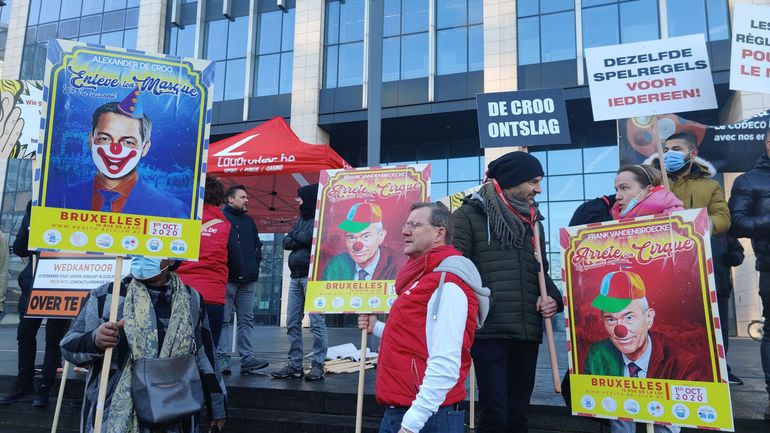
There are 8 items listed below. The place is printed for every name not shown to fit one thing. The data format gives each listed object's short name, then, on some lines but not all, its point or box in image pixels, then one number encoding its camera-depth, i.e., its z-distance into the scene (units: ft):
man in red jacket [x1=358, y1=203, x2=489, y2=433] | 7.13
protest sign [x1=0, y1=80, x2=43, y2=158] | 24.30
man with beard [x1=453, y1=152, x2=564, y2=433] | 9.88
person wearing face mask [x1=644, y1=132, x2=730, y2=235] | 15.34
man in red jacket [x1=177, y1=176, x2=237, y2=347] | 16.79
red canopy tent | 26.22
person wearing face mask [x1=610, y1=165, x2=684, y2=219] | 10.52
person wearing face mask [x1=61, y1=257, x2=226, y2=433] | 9.56
